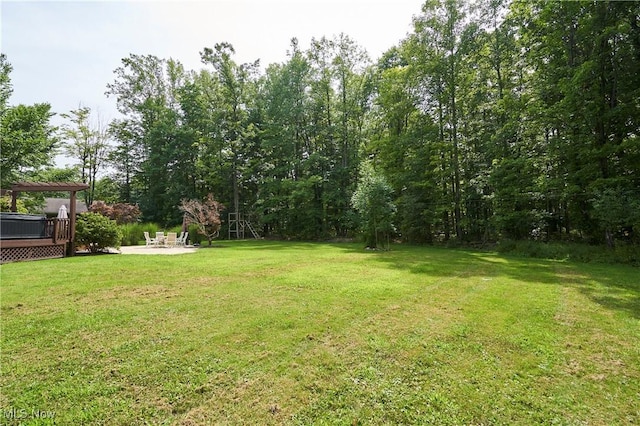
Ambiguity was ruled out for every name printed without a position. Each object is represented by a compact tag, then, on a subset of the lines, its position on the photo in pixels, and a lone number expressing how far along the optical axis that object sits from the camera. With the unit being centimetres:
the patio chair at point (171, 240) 1559
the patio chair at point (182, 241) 1591
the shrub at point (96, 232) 1092
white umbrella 1018
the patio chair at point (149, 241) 1559
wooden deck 860
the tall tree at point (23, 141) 1697
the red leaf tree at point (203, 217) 1633
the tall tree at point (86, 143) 2758
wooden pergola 902
